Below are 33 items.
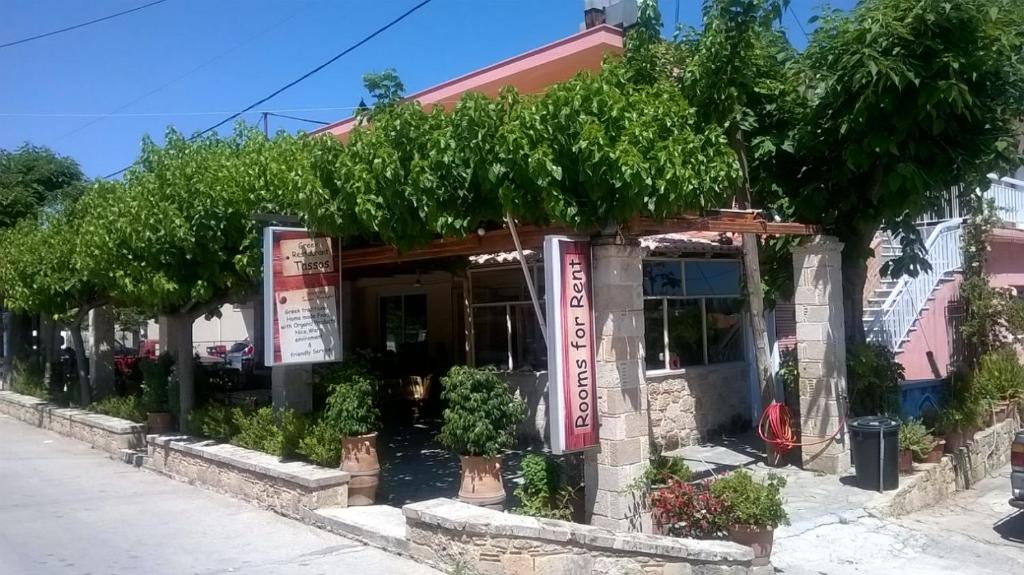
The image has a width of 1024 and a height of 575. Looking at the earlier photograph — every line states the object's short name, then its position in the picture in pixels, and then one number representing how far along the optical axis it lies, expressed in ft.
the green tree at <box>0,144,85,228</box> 74.28
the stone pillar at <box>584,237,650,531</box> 23.76
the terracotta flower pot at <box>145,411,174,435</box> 44.88
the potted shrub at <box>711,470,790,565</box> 22.52
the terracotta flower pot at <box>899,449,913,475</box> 32.63
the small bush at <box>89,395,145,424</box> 48.42
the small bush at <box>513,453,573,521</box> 24.93
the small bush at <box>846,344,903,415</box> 35.06
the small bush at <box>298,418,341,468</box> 30.63
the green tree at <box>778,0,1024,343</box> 28.25
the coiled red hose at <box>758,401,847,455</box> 34.30
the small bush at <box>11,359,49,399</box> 69.21
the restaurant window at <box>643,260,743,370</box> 42.70
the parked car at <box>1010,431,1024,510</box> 28.78
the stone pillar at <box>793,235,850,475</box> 33.73
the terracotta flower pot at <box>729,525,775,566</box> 22.72
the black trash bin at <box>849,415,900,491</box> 30.32
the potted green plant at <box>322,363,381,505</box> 29.55
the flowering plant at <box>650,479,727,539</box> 23.06
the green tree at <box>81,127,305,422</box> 35.40
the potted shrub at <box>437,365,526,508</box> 26.12
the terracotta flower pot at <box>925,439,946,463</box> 33.94
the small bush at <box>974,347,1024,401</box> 42.70
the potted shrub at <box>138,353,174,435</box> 44.96
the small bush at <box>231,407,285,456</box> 33.60
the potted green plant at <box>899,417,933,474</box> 32.68
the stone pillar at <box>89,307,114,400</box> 58.44
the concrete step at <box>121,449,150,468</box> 42.97
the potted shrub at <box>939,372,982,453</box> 36.01
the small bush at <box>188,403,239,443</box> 37.65
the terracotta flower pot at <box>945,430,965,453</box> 35.99
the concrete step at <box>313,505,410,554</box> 25.71
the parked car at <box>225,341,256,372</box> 91.90
